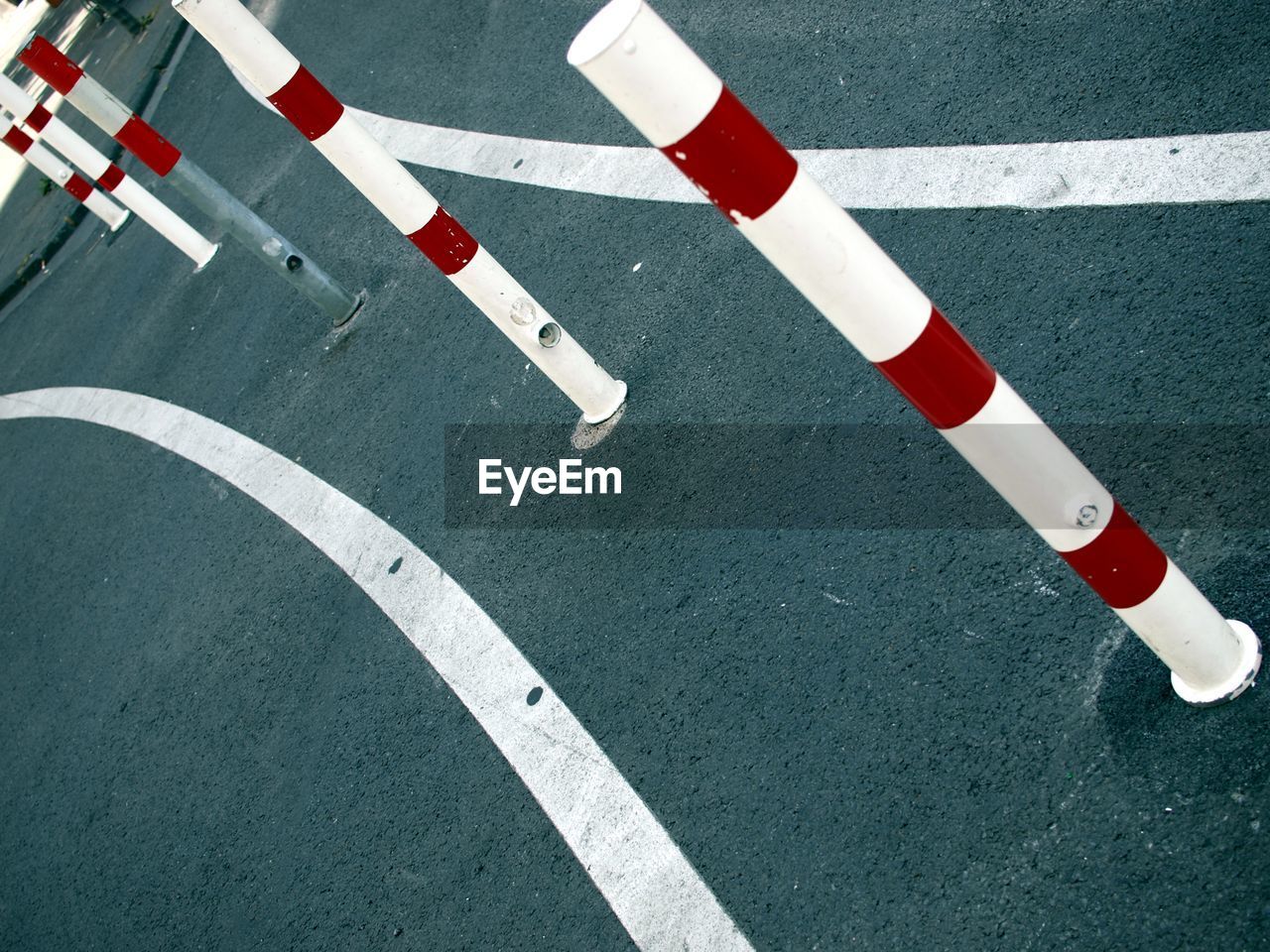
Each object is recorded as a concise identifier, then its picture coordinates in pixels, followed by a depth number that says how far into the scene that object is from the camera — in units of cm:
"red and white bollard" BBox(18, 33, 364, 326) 659
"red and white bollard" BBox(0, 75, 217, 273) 818
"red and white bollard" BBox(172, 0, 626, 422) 452
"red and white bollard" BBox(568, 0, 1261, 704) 223
